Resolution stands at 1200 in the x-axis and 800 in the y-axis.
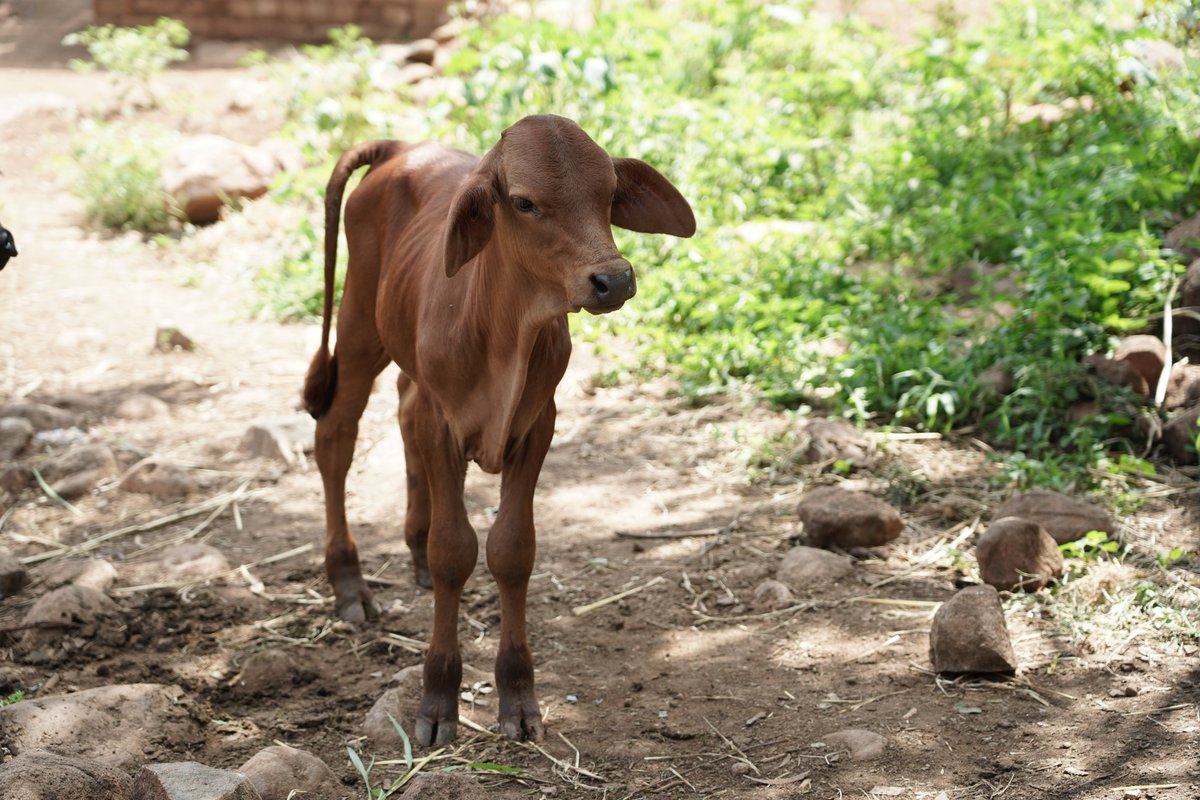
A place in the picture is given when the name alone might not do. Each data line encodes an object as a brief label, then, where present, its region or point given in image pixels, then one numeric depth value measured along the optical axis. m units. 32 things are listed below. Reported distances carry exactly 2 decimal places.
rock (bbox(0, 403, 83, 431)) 6.02
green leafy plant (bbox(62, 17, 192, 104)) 11.47
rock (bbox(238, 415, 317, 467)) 5.68
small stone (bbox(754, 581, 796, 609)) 4.20
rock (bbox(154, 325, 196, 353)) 7.16
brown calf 2.98
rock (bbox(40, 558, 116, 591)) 4.45
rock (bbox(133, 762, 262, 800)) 2.83
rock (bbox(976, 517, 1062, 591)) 3.99
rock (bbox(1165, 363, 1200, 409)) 5.12
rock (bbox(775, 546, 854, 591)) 4.32
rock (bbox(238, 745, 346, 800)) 3.15
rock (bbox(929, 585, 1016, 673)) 3.54
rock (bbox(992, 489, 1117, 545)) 4.25
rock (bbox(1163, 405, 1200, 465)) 4.80
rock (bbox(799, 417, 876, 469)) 5.20
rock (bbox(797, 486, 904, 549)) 4.48
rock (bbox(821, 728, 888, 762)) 3.24
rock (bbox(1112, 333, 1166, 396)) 5.15
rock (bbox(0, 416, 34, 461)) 5.69
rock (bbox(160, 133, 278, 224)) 9.26
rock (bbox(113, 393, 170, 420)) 6.26
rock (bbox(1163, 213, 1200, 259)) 5.64
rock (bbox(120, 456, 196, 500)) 5.40
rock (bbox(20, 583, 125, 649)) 4.02
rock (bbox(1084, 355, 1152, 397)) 5.12
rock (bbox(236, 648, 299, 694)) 3.82
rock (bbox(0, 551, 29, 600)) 4.38
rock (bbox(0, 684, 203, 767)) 3.22
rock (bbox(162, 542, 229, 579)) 4.63
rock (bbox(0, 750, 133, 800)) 2.48
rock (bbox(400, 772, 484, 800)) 3.00
